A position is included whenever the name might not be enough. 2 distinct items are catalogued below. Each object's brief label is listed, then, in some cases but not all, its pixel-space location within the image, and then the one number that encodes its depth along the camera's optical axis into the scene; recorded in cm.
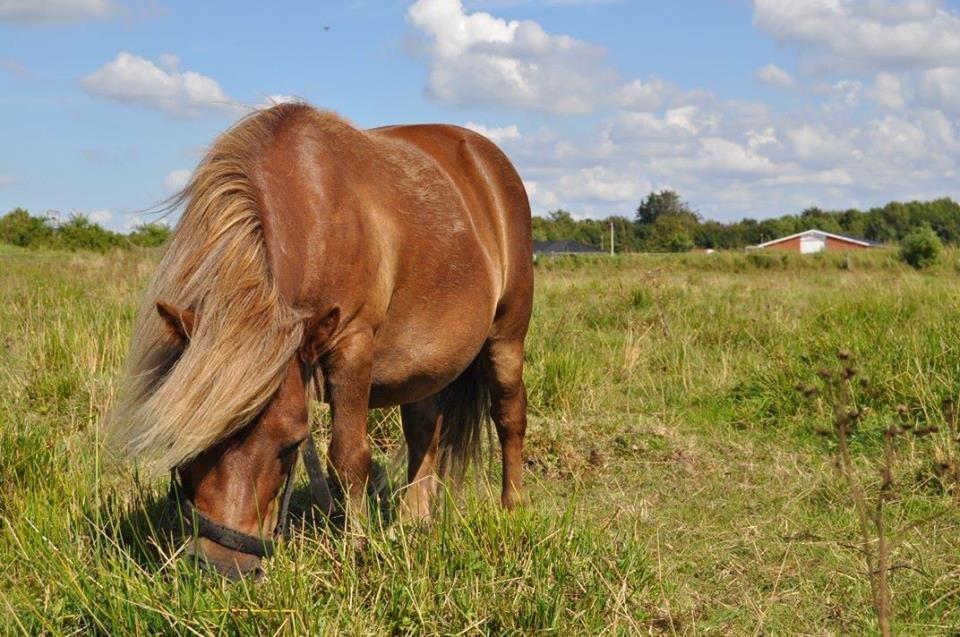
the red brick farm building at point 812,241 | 7562
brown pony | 270
